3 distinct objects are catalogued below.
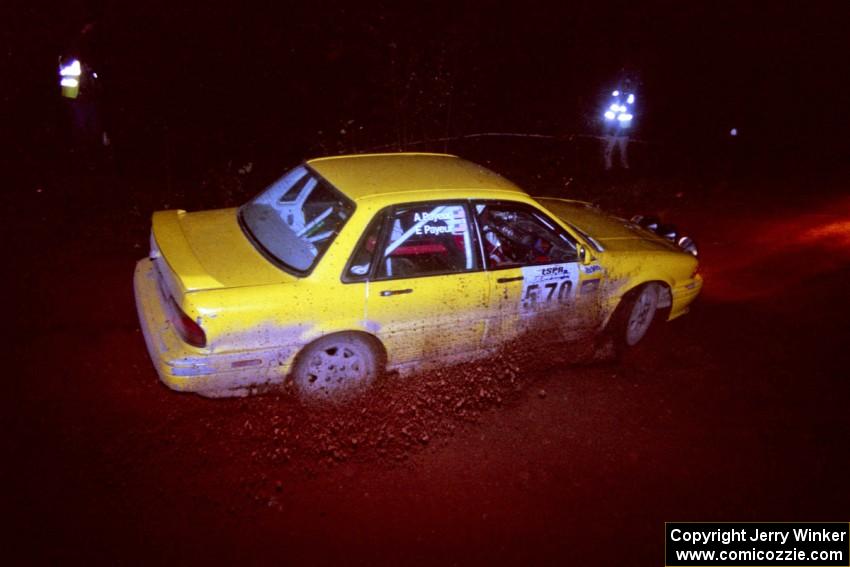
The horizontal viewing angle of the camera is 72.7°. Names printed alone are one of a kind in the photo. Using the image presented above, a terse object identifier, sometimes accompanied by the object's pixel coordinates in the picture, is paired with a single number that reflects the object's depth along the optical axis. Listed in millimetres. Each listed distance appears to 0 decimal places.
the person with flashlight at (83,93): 7469
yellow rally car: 3451
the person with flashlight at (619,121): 8969
